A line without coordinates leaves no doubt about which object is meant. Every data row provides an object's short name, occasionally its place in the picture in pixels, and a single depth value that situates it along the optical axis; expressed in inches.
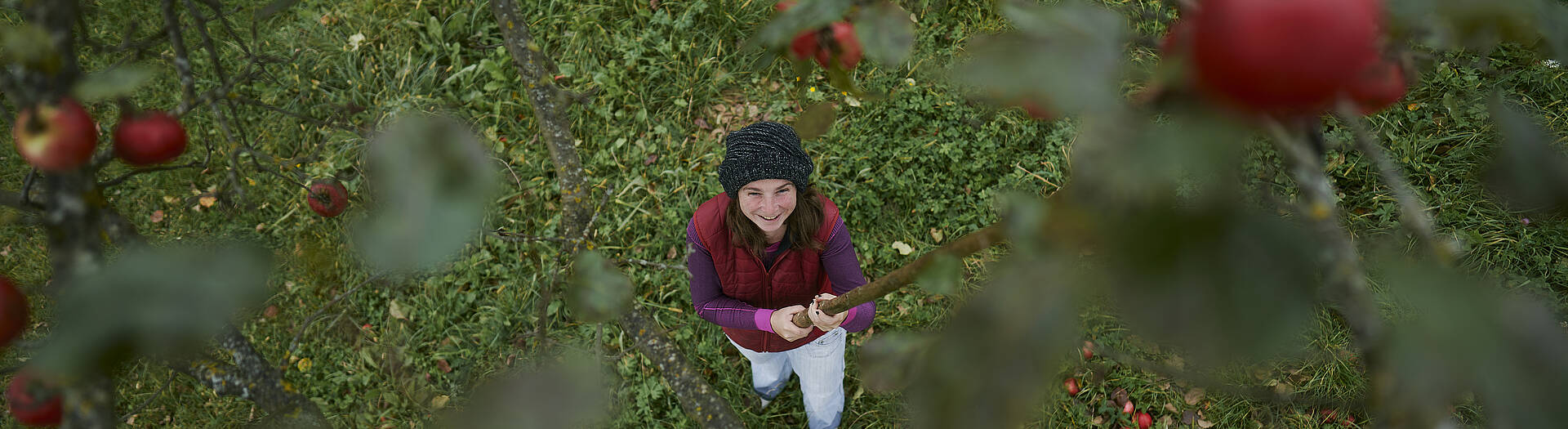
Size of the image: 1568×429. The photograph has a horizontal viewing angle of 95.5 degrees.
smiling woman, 58.5
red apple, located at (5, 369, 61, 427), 16.9
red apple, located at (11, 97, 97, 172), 16.4
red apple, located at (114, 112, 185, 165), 24.6
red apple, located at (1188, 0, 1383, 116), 8.9
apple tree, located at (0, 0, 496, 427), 12.5
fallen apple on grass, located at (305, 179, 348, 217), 75.7
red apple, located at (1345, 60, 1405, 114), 10.0
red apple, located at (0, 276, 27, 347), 22.7
